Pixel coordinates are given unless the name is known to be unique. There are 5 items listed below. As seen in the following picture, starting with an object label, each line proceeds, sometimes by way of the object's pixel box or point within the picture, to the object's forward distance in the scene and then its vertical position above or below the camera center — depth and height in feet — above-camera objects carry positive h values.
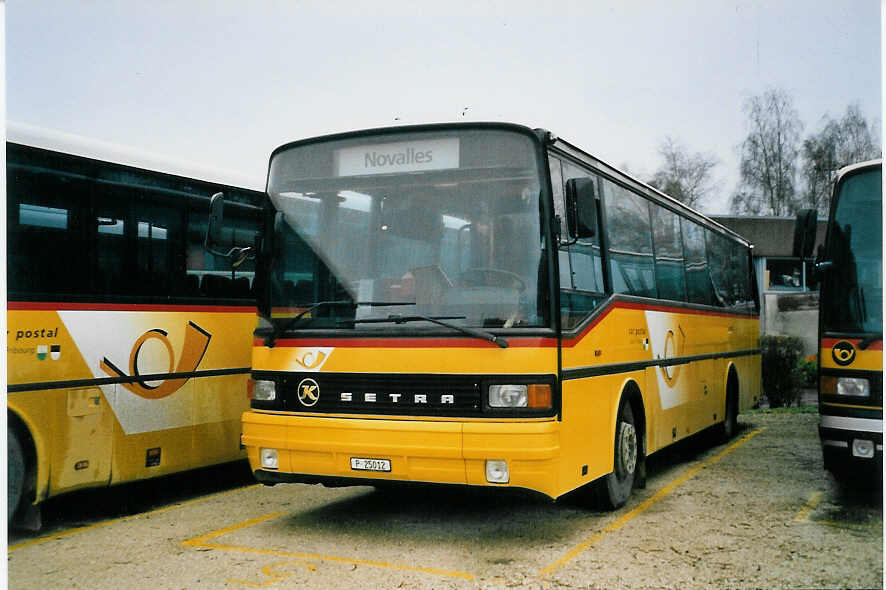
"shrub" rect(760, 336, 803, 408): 58.34 -4.28
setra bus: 20.70 -0.29
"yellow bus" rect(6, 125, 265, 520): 23.25 -0.31
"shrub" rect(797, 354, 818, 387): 57.82 -4.55
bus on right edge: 23.18 -0.70
